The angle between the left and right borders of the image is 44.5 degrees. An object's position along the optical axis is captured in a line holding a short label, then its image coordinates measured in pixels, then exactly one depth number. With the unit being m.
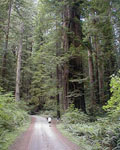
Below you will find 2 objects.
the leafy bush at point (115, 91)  4.88
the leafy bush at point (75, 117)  10.80
